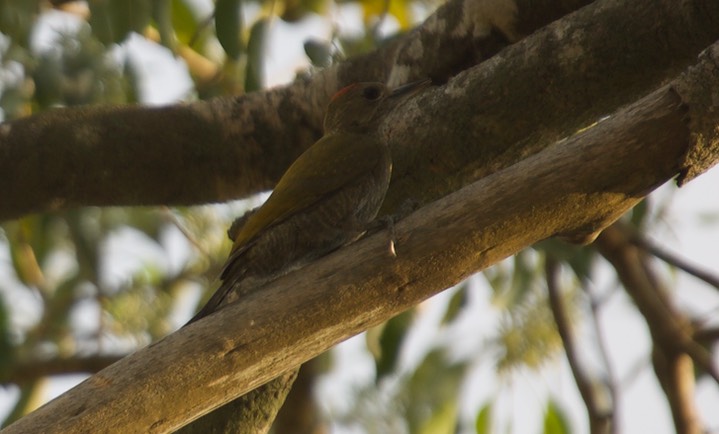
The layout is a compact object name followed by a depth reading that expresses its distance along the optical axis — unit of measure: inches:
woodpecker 277.3
